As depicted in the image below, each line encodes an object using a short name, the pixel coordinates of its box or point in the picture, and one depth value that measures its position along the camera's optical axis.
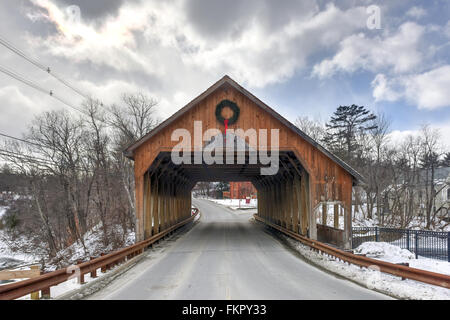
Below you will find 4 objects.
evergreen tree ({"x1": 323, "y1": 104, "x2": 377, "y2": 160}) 41.66
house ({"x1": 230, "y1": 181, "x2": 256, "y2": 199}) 79.97
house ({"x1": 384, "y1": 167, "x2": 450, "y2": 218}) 36.38
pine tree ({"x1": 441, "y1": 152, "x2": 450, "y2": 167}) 59.78
